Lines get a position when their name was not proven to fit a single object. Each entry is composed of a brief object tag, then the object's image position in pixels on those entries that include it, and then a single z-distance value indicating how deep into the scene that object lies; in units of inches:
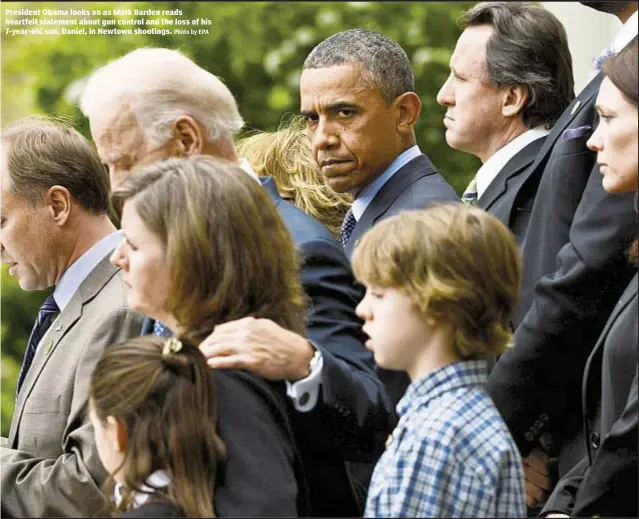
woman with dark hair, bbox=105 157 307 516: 271.1
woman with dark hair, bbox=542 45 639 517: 293.6
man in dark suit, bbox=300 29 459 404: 401.1
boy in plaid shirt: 261.6
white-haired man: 275.9
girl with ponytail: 263.3
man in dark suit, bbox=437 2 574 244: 408.5
